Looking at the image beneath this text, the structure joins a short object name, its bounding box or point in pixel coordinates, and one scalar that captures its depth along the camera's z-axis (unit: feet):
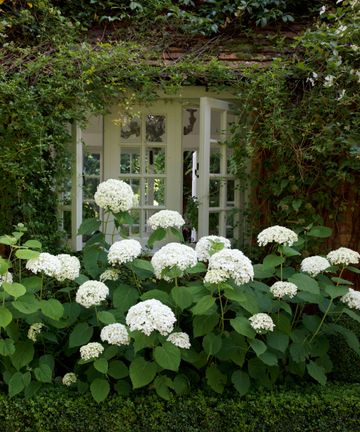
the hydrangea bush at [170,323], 9.52
